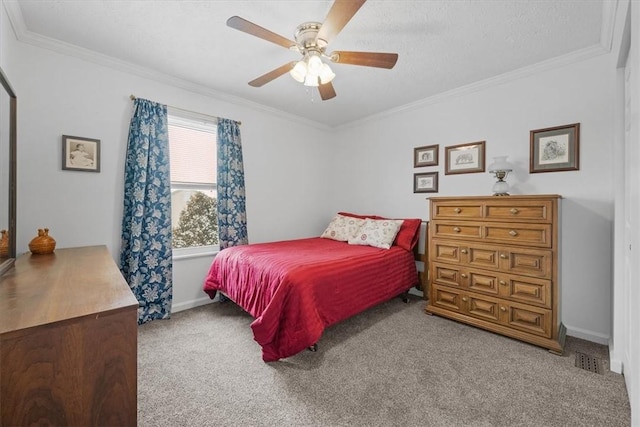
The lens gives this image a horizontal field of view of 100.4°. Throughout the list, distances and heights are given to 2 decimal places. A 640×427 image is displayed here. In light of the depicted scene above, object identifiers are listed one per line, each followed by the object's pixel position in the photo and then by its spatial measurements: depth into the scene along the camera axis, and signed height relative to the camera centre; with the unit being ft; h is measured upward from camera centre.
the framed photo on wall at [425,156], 10.82 +2.37
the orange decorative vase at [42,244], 6.22 -0.82
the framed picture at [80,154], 7.52 +1.62
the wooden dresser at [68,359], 2.28 -1.39
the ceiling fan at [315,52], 5.14 +3.59
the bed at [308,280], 6.39 -1.98
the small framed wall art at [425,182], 10.82 +1.26
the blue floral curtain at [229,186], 10.44 +0.99
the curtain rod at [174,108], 8.45 +3.62
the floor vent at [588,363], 6.09 -3.53
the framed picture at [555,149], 7.76 +1.97
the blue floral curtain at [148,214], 8.36 -0.13
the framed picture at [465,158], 9.60 +2.06
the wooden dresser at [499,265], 6.91 -1.50
